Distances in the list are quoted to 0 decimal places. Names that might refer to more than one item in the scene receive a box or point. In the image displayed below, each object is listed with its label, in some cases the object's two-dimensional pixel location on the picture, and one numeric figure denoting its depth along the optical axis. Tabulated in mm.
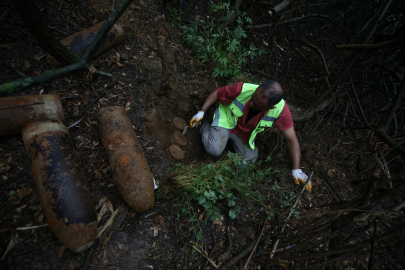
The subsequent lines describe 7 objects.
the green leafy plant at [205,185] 1921
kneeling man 2491
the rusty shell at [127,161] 1764
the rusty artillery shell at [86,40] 2211
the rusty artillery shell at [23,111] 1680
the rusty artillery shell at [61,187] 1453
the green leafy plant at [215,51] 3205
